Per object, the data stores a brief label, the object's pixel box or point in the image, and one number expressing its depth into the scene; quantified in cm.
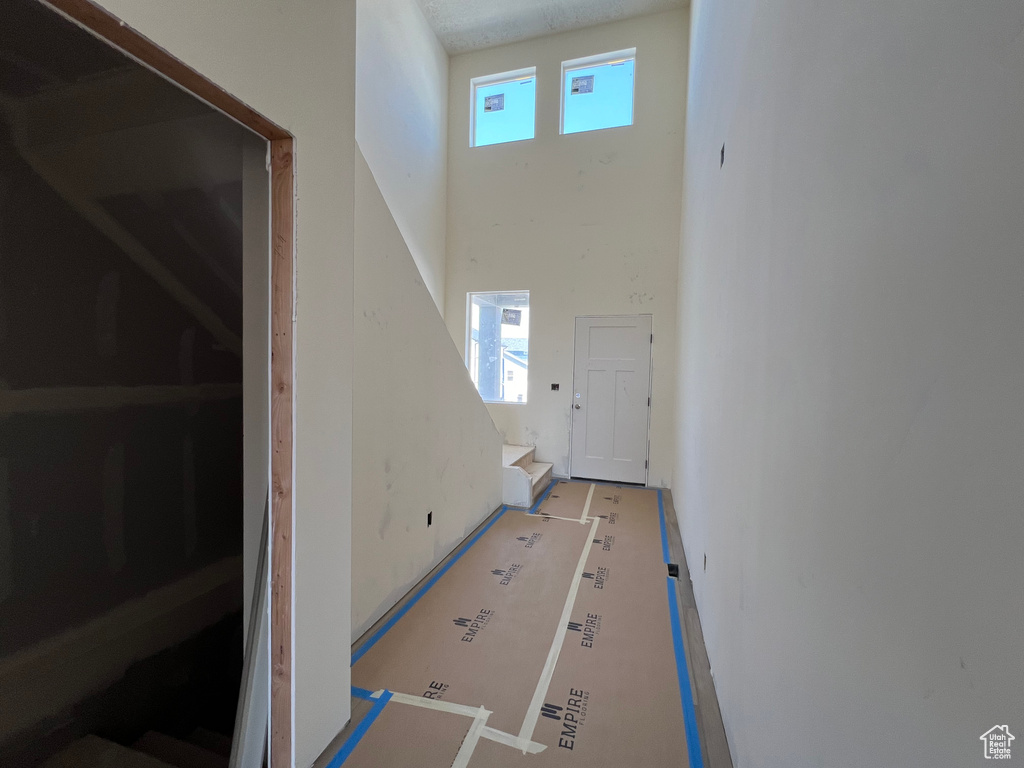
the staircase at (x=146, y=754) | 187
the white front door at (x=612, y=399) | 519
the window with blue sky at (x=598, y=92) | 520
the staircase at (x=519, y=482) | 433
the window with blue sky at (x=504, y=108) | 555
